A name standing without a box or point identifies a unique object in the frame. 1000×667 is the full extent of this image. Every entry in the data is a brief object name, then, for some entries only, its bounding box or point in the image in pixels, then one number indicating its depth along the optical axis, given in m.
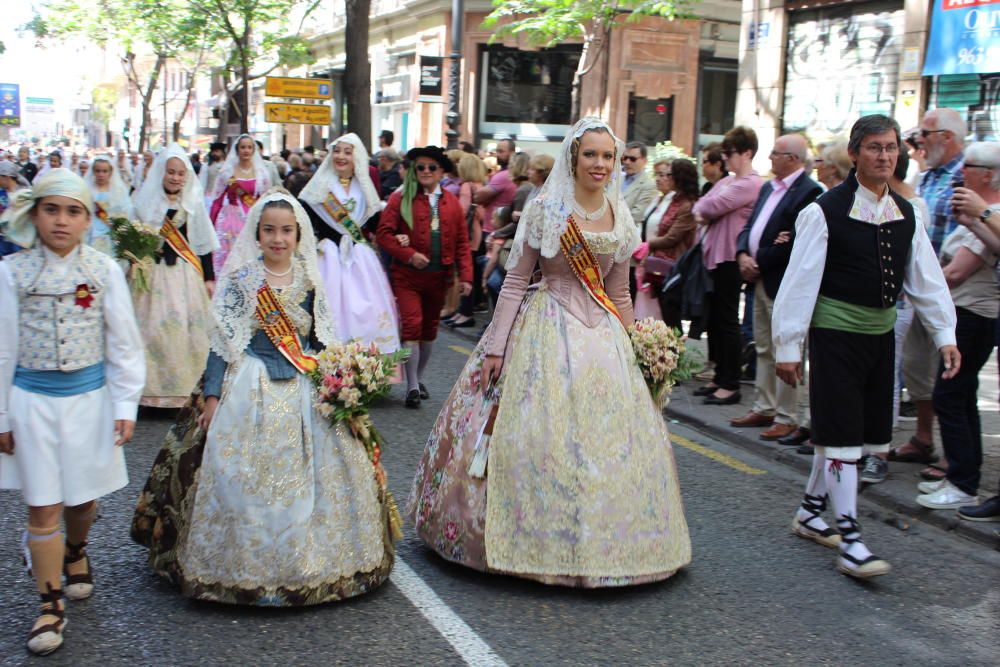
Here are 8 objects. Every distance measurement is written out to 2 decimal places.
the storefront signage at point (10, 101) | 53.98
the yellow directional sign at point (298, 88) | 24.20
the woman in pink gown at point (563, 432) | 4.61
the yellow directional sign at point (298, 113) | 24.23
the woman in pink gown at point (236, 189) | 10.50
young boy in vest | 4.07
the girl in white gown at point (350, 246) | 8.97
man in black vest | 5.17
